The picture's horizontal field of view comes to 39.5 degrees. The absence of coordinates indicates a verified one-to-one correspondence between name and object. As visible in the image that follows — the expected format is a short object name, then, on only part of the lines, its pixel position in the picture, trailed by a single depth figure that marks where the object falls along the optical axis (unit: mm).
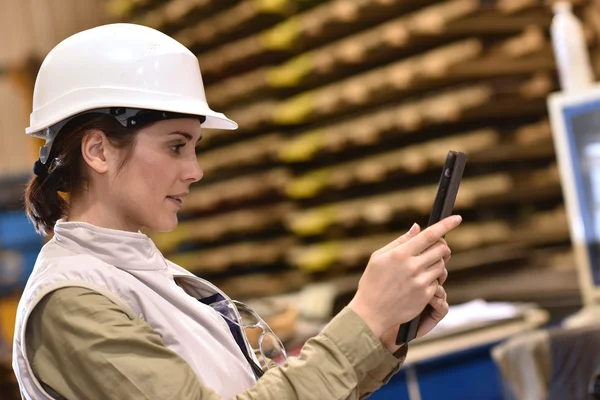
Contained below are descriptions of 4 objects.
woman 1135
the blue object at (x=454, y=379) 2916
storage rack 4082
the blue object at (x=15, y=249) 6930
